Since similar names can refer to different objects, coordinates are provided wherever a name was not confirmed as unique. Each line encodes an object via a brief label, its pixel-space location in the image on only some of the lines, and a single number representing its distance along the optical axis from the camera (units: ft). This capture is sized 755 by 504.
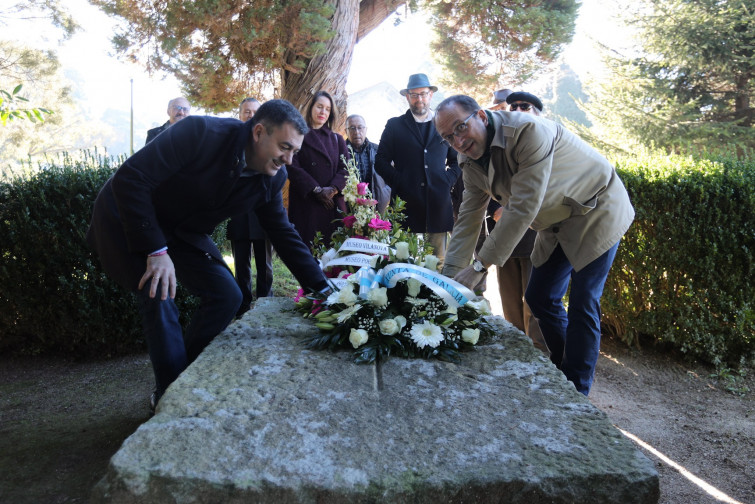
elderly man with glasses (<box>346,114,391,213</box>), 16.61
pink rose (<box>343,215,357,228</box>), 11.29
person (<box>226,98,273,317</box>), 14.84
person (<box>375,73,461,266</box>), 15.29
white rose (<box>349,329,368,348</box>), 7.61
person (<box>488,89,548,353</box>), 13.01
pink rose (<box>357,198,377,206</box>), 11.44
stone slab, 4.40
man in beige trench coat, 8.28
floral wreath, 7.69
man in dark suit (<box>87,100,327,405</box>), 7.81
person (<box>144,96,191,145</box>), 16.40
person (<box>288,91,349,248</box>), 15.02
